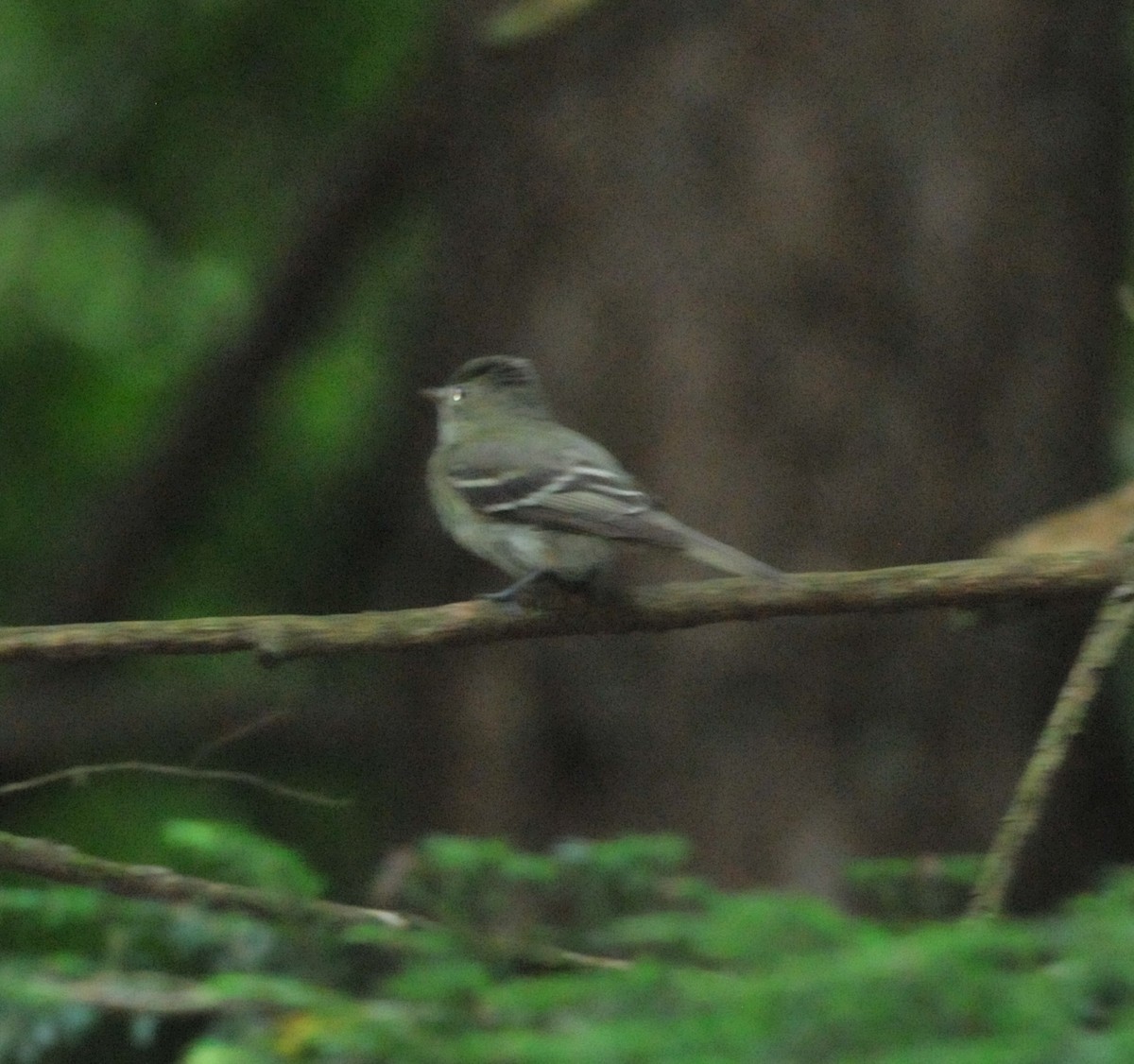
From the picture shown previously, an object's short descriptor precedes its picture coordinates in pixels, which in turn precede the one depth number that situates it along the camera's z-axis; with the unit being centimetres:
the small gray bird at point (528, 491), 806
